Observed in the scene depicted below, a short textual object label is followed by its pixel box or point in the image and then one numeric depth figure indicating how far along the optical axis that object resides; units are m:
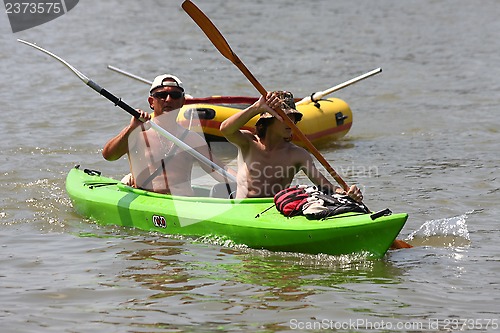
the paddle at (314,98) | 20.78
